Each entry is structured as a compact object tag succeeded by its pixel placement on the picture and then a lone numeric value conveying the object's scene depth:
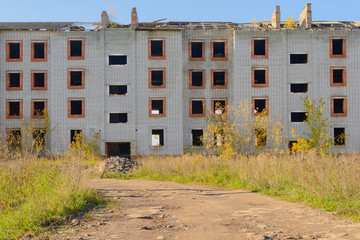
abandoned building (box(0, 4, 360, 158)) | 34.00
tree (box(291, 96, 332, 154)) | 30.68
